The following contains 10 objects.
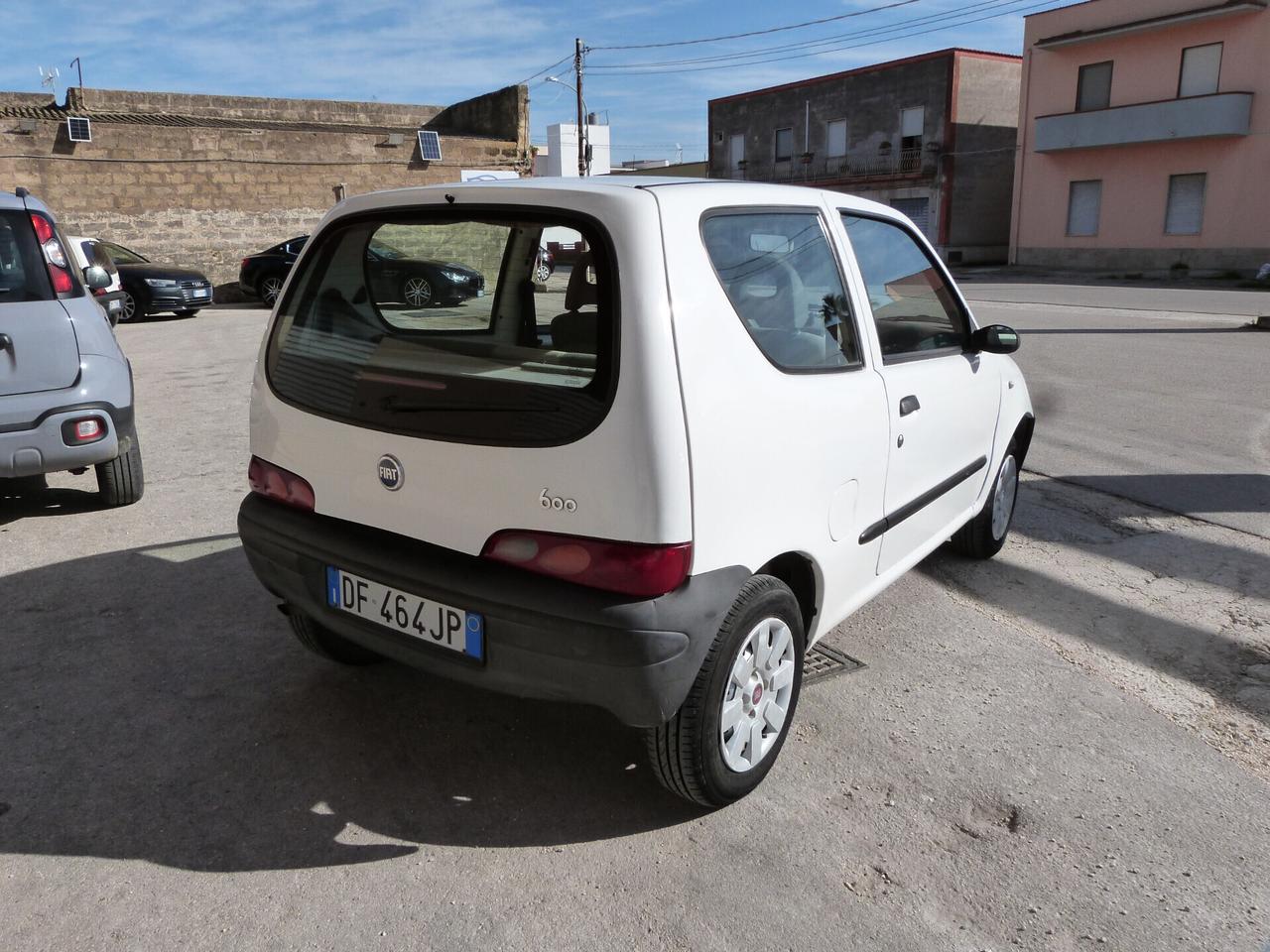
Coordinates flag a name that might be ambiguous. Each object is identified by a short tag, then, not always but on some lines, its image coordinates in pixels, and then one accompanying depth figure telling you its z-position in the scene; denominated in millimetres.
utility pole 31625
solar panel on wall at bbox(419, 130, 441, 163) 23688
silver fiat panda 4762
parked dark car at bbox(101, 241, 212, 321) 16984
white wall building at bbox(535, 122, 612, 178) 40781
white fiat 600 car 2324
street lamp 31095
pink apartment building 27875
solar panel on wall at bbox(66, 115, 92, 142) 19609
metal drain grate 3518
